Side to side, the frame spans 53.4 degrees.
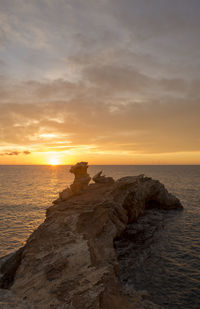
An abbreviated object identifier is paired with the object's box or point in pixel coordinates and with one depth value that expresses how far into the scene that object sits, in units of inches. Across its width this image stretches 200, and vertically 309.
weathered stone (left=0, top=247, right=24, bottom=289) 650.3
